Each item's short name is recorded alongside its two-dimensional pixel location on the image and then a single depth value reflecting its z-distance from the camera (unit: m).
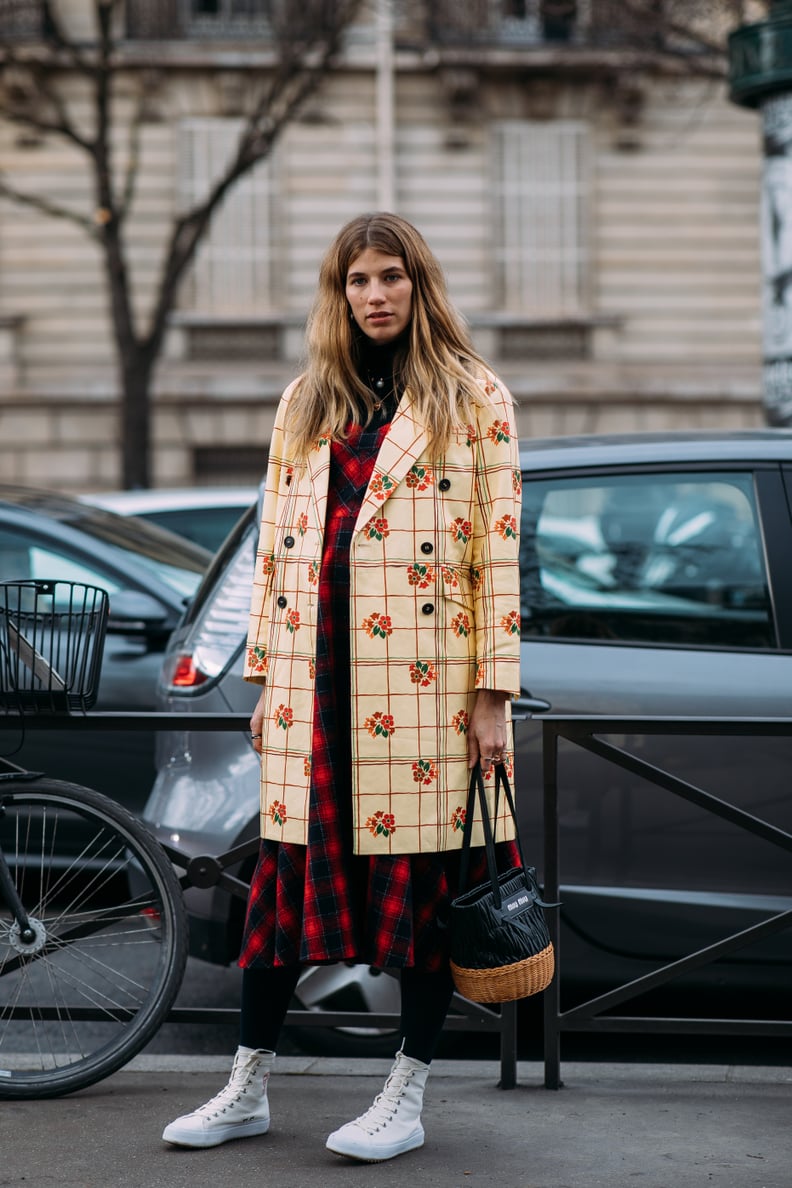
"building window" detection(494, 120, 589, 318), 20.62
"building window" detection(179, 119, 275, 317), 20.25
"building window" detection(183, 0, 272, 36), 20.62
